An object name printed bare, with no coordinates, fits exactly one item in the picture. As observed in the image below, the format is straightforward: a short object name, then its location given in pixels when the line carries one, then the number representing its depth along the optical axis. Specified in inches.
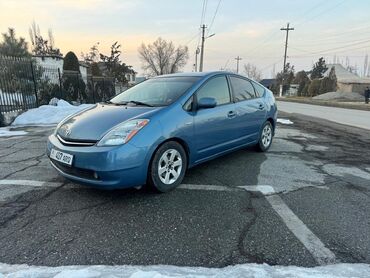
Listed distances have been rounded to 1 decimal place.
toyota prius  134.6
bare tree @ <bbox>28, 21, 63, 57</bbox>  1732.2
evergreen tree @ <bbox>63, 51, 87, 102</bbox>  606.9
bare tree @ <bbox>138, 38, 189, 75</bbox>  3235.7
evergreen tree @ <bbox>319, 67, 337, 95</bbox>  1814.7
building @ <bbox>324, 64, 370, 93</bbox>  1726.6
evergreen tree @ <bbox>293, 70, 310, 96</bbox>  2048.8
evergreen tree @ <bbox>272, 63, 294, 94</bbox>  2484.0
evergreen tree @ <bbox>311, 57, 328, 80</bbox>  2947.8
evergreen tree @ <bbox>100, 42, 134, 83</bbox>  1891.0
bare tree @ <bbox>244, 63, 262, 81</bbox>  4003.9
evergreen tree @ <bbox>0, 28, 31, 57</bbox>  971.1
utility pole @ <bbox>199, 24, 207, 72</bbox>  1585.6
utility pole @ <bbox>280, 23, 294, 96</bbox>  2009.7
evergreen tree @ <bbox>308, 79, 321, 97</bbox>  1841.8
